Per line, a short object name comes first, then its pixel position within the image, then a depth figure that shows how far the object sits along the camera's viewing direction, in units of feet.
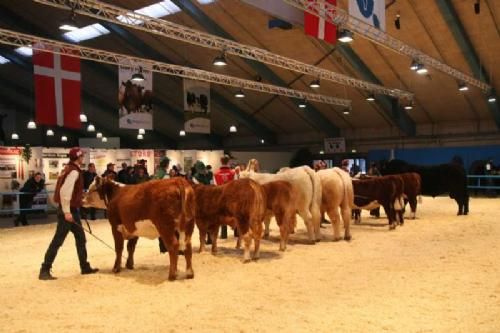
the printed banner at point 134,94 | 47.50
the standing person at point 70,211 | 20.56
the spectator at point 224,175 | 31.99
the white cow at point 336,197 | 30.17
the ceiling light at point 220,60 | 44.88
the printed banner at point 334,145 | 90.89
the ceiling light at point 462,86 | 58.98
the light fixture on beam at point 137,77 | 47.24
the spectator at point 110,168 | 43.73
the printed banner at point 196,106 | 57.82
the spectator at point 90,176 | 46.80
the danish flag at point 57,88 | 42.09
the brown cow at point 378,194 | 34.71
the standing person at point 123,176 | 46.57
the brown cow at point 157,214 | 19.98
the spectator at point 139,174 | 39.88
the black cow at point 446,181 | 42.57
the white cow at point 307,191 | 29.01
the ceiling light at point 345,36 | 39.47
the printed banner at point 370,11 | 31.58
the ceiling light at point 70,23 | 36.19
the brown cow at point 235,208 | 23.82
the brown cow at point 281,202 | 26.78
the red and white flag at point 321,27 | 37.06
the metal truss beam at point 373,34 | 36.78
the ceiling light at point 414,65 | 51.17
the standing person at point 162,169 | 27.91
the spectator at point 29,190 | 47.40
